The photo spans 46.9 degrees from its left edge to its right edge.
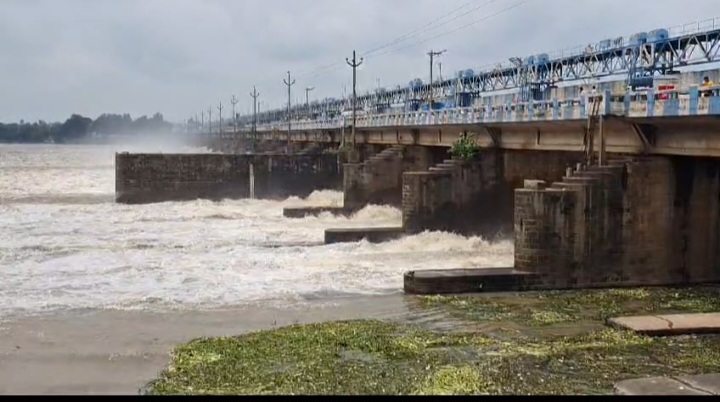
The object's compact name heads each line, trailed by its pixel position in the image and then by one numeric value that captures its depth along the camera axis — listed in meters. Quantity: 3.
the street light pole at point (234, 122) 158.68
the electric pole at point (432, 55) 72.88
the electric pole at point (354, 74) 61.16
